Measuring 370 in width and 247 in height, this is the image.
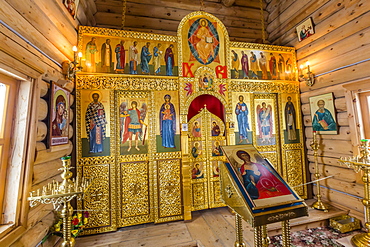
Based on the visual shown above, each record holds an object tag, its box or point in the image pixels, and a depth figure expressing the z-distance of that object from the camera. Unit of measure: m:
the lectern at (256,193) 1.77
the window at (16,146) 1.91
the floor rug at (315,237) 3.12
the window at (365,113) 3.42
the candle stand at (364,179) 2.80
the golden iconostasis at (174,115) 3.58
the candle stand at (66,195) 1.90
